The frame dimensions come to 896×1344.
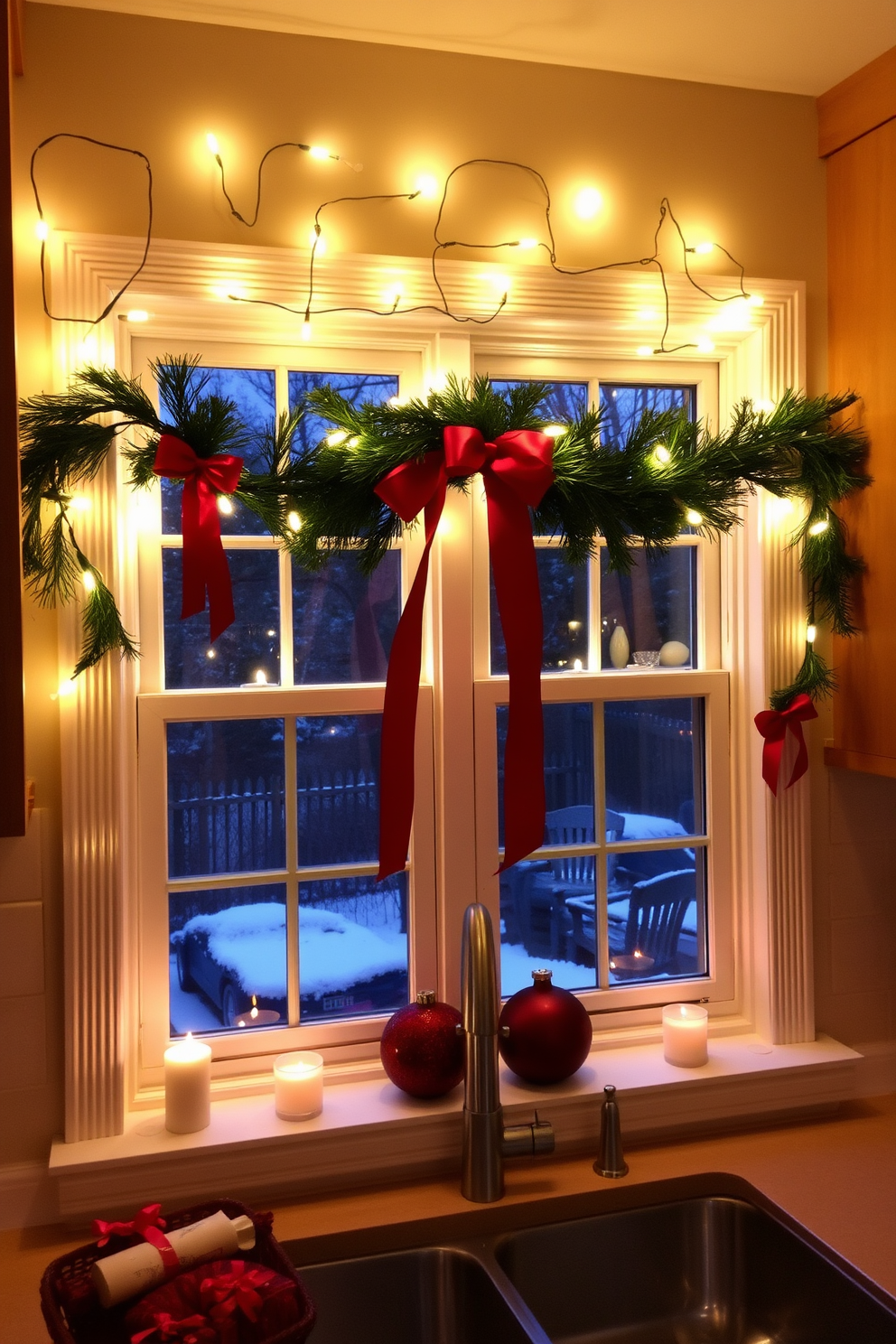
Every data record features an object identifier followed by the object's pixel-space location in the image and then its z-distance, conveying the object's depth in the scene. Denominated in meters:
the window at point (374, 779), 1.73
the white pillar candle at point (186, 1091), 1.56
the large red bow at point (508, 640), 1.51
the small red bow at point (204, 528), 1.48
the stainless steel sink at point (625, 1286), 1.39
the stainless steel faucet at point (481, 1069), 1.53
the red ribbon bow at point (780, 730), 1.83
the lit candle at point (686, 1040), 1.78
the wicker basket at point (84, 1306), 1.09
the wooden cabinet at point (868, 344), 1.77
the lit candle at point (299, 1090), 1.60
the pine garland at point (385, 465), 1.49
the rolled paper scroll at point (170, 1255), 1.13
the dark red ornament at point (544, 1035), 1.66
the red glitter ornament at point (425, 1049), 1.62
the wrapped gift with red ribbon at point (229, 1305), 1.09
